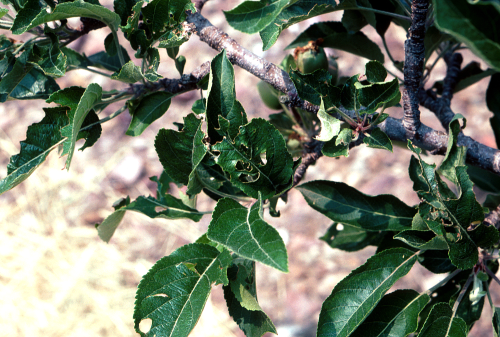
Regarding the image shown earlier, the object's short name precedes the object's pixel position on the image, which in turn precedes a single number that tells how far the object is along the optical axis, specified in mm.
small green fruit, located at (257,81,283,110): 723
